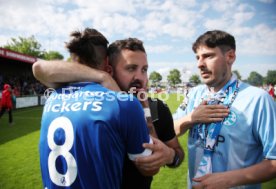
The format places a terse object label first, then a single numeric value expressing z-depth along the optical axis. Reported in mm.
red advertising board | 18009
